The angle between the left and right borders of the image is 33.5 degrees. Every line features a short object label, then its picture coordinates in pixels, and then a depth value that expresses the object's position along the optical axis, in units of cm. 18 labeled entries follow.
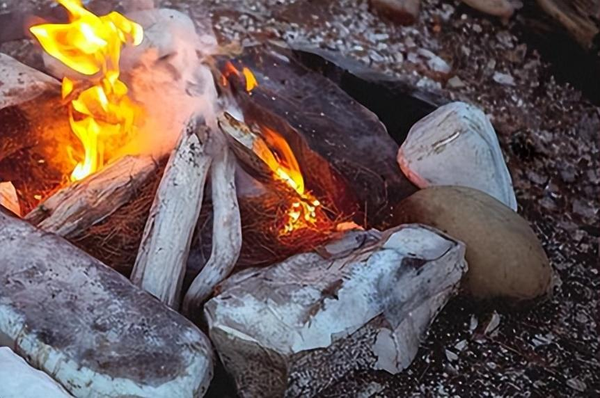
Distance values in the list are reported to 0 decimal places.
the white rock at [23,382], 188
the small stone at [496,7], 370
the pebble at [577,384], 246
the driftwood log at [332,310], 217
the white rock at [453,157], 277
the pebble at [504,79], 355
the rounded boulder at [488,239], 252
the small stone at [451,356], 248
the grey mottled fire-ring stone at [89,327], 204
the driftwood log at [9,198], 256
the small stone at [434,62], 360
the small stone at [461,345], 251
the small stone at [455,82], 353
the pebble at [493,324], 256
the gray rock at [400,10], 377
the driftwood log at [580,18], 344
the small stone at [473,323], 257
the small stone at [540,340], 257
